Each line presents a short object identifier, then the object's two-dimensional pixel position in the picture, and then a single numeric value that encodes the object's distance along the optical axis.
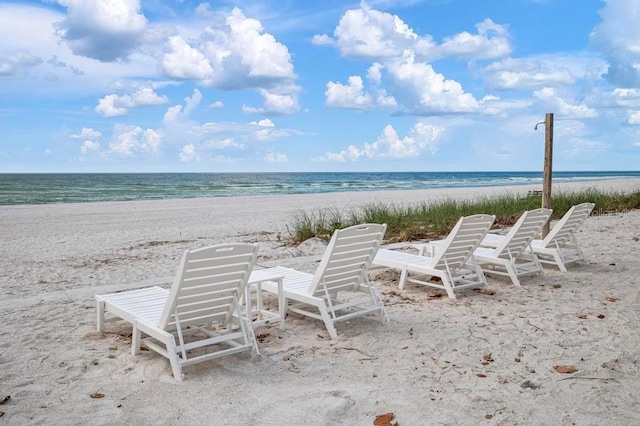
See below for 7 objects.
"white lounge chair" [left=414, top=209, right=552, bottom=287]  7.18
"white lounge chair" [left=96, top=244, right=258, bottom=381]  4.11
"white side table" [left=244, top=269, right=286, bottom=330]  5.08
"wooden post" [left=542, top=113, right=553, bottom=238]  9.45
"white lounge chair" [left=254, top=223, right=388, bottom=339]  5.10
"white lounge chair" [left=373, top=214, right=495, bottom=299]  6.48
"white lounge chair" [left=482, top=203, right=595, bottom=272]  7.88
